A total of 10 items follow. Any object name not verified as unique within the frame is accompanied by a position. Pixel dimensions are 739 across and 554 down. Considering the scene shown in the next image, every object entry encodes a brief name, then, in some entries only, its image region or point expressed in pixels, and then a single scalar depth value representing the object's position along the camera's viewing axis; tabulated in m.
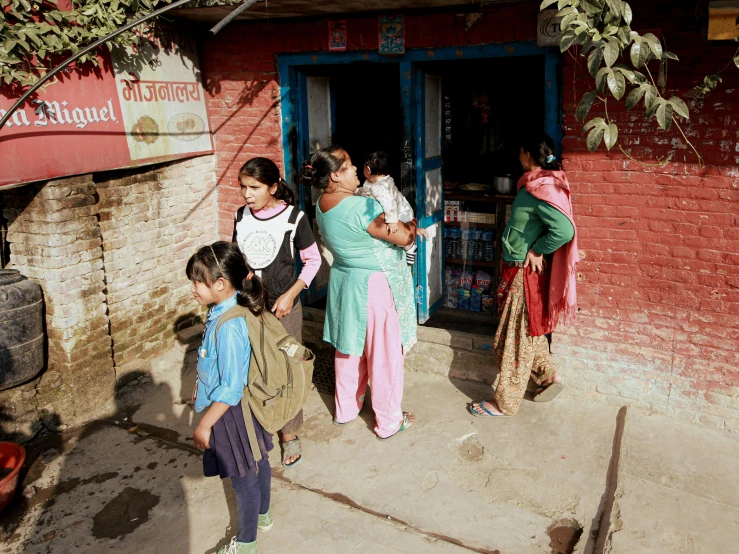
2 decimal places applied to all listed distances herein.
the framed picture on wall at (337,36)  4.91
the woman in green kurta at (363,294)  3.91
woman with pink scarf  3.96
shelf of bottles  5.65
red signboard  4.06
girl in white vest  3.79
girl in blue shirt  2.78
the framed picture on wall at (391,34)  4.68
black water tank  4.25
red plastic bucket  3.70
